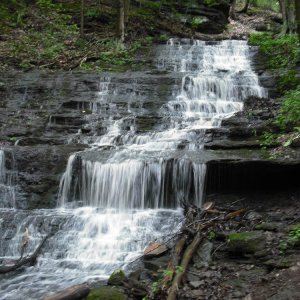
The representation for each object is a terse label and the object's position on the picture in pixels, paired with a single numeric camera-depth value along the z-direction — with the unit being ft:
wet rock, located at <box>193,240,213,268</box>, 23.00
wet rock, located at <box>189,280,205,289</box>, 20.52
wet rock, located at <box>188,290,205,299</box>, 19.61
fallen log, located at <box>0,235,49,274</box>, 25.29
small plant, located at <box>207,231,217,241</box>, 25.55
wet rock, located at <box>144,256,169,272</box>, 23.57
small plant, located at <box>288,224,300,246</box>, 22.57
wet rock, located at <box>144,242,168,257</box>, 25.07
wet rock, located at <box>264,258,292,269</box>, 20.89
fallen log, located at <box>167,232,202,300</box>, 19.56
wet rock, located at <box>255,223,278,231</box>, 25.31
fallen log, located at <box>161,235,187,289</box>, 20.66
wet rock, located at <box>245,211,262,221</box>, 27.72
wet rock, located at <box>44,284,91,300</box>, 19.67
